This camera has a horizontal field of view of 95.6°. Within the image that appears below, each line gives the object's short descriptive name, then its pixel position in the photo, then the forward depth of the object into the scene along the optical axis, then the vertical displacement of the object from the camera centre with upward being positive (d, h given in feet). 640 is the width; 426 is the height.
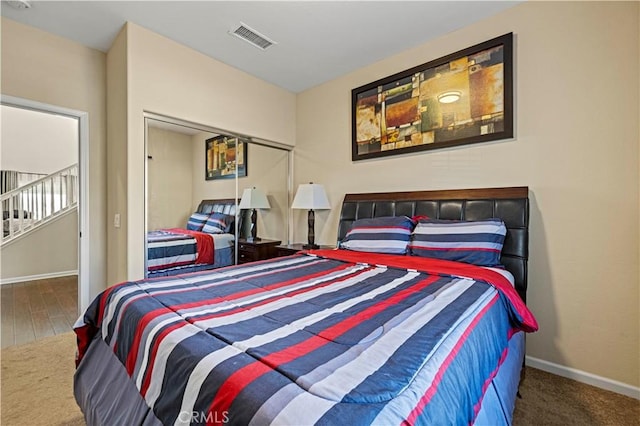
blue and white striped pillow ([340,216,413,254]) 7.95 -0.69
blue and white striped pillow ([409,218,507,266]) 6.67 -0.73
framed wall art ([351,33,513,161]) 7.70 +3.26
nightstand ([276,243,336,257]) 10.78 -1.40
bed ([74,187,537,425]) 2.29 -1.36
